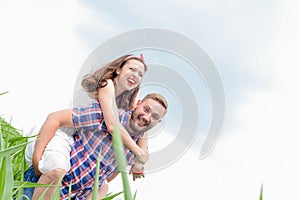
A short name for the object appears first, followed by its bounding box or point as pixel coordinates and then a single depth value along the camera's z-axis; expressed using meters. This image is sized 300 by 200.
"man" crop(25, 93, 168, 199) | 1.64
